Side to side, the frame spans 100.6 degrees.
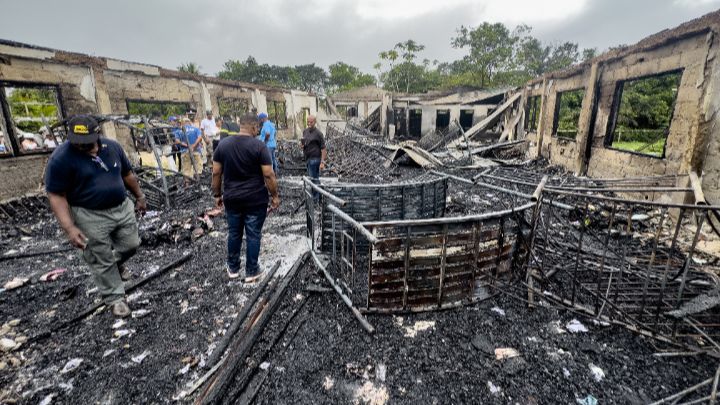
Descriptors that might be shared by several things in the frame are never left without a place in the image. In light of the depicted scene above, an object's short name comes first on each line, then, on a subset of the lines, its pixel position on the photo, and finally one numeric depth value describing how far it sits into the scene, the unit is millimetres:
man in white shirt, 9547
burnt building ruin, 2289
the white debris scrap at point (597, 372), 2301
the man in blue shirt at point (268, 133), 7480
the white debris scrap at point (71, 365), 2428
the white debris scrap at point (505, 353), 2508
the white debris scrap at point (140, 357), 2516
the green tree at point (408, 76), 36719
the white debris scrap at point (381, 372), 2332
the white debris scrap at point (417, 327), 2764
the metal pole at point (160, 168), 6161
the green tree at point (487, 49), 29734
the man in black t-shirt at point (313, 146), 6629
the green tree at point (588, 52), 43375
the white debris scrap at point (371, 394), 2137
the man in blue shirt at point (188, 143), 7530
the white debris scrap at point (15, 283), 3613
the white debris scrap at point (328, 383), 2244
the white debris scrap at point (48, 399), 2145
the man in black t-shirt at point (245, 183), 3229
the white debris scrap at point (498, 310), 3038
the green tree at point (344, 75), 52422
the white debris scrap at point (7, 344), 2639
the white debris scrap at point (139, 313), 3062
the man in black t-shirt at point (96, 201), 2549
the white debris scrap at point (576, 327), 2801
